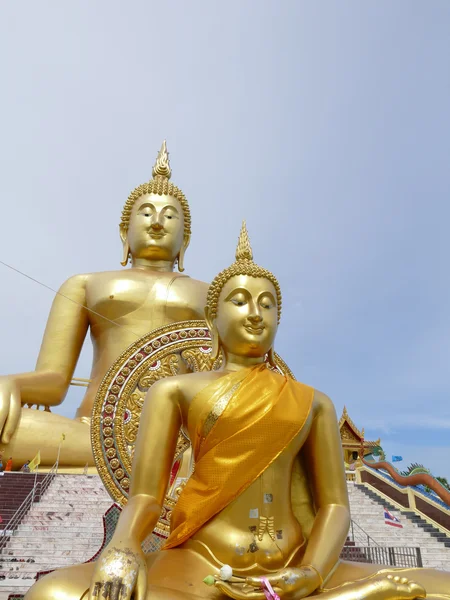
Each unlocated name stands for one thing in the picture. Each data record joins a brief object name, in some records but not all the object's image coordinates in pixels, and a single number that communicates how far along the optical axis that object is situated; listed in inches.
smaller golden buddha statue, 93.7
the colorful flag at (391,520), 342.7
